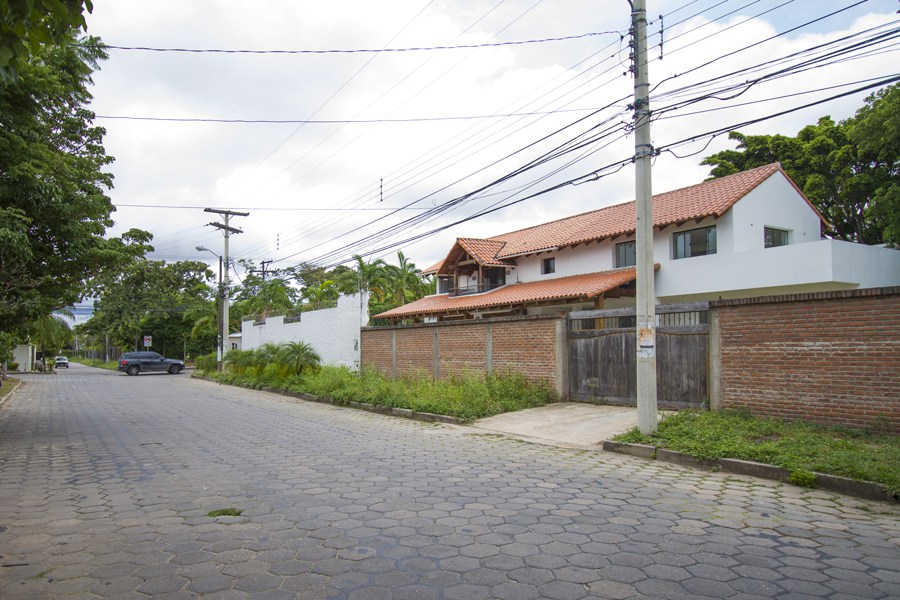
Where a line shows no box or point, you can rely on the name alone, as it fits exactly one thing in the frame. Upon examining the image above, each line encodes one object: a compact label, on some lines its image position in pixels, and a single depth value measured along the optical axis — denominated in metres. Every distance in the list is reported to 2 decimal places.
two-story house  18.20
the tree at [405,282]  37.56
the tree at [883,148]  21.62
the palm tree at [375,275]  33.84
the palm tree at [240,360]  26.62
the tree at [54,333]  34.04
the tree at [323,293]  36.53
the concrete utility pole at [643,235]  9.16
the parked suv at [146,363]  39.47
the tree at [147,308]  48.81
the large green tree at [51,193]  9.12
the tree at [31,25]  3.49
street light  33.07
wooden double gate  10.98
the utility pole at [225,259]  32.69
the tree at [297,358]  22.80
